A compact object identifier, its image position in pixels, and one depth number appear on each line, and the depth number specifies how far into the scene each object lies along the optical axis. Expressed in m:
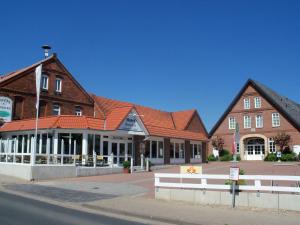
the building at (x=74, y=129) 22.15
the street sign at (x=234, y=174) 10.42
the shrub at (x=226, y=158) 40.39
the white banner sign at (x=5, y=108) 25.03
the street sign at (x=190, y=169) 12.55
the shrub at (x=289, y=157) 36.03
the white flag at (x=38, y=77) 20.44
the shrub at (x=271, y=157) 37.43
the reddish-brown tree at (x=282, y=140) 38.46
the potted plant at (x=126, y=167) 23.30
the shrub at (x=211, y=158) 41.50
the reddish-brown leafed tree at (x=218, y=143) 42.68
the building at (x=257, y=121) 39.58
